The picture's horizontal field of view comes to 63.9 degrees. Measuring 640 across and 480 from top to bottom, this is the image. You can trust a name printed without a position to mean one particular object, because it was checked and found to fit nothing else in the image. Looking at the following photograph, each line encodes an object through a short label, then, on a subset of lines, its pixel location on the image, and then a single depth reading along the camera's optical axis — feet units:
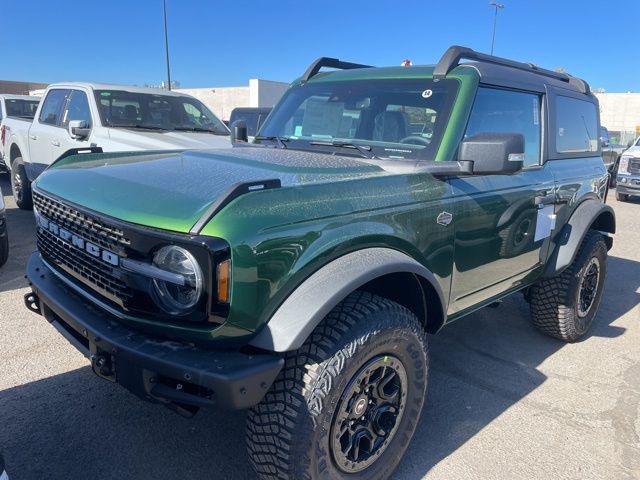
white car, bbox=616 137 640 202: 42.98
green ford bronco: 6.22
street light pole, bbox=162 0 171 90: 82.58
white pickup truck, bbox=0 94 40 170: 38.04
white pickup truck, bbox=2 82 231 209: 20.72
